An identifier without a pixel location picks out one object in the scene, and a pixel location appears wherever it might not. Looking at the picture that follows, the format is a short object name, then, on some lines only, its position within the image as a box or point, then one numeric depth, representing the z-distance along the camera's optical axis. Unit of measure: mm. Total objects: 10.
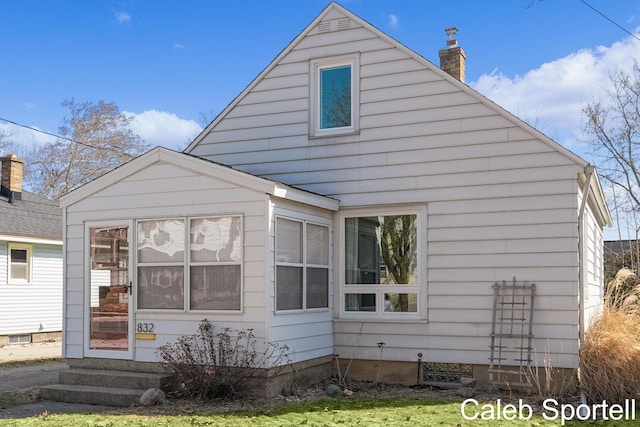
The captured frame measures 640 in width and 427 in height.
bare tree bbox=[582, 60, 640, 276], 23109
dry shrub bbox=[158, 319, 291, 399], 8531
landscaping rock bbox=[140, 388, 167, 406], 8203
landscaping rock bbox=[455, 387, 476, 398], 8906
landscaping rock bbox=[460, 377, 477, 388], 9156
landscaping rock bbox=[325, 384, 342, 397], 9078
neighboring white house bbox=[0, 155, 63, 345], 17484
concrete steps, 8531
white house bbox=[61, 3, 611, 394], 9109
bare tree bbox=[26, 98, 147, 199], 32531
